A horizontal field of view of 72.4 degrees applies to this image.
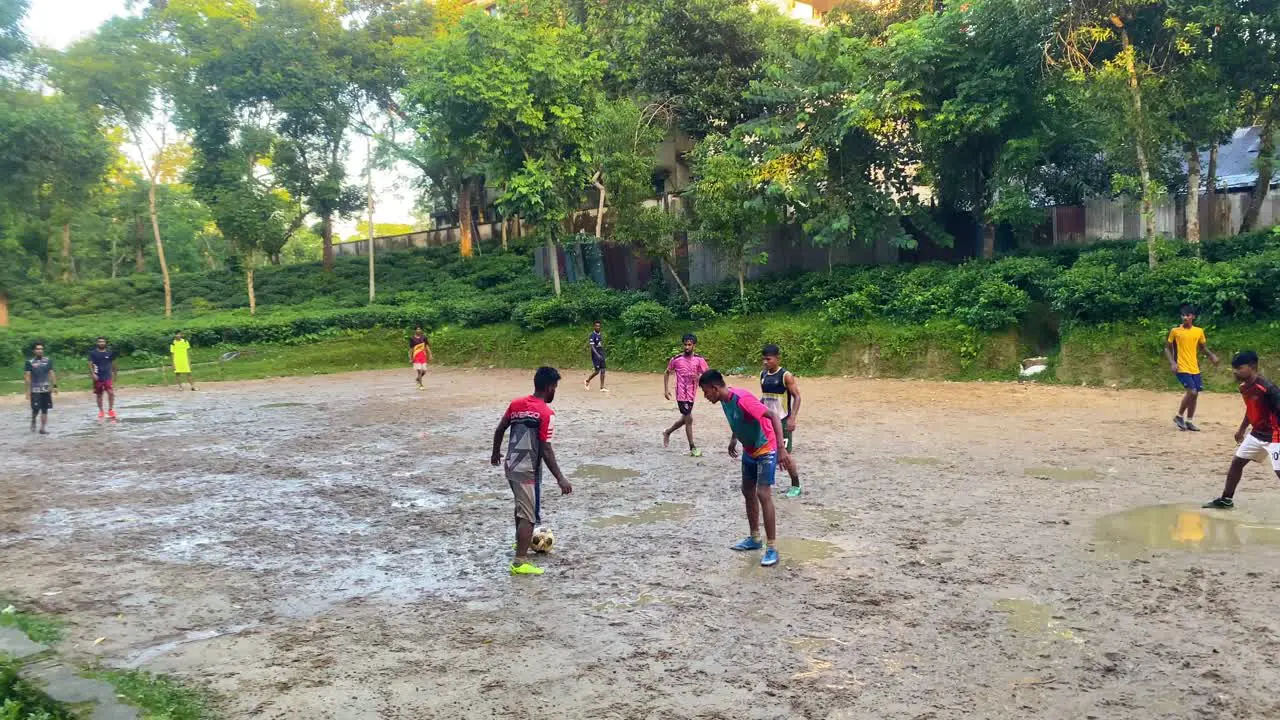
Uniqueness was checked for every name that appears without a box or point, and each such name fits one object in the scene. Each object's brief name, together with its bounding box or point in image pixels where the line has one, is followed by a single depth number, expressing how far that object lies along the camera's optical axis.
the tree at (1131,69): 17.19
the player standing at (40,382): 16.55
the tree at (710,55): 29.00
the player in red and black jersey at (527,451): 7.10
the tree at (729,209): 23.27
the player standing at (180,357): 24.86
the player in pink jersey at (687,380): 12.00
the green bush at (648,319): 25.98
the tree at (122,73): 36.41
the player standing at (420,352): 23.30
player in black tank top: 9.25
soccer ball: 7.44
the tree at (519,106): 27.83
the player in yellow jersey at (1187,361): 12.14
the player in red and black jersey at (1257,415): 7.52
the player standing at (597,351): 20.64
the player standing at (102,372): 18.39
